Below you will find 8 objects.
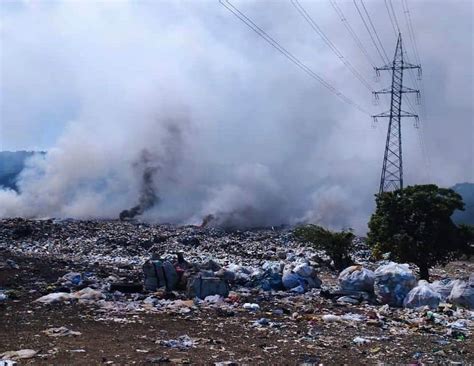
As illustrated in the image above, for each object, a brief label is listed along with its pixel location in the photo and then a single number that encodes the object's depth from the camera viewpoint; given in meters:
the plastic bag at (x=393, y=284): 9.38
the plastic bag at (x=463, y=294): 9.06
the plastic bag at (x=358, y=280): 9.75
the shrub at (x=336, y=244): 15.43
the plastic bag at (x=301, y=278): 10.57
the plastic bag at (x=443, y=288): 9.62
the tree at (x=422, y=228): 13.09
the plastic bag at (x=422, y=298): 8.84
